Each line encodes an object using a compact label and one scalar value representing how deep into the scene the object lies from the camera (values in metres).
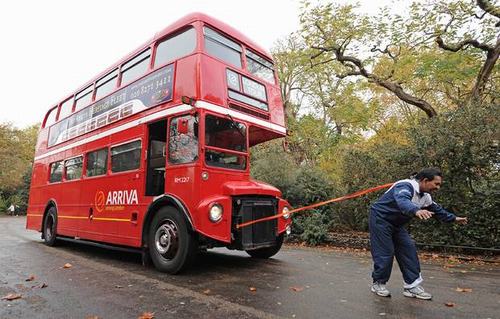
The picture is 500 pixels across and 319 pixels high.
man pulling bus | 4.28
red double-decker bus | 5.76
